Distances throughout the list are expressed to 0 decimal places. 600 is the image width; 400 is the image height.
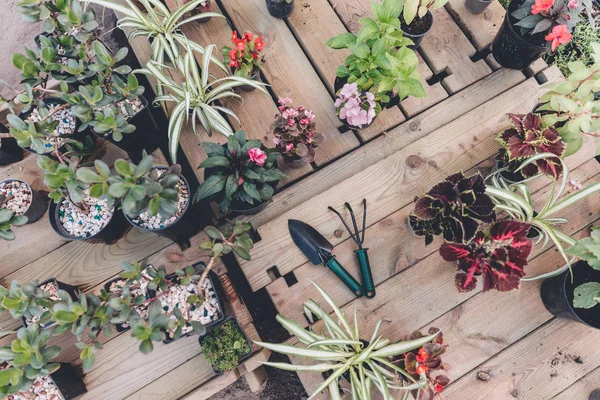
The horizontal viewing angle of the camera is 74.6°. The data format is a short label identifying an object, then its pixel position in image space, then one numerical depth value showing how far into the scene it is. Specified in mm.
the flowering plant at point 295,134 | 1401
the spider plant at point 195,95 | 1469
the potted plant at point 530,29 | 1379
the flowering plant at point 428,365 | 1170
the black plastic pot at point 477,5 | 1720
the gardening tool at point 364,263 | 1399
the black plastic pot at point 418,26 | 1642
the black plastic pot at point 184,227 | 1410
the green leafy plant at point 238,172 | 1330
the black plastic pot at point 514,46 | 1546
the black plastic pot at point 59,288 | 1335
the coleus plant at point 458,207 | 1186
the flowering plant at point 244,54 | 1529
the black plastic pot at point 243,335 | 1340
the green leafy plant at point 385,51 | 1359
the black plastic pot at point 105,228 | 1432
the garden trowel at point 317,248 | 1392
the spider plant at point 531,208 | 1258
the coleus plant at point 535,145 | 1324
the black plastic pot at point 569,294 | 1282
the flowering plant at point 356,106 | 1450
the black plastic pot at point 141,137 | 1542
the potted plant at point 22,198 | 1473
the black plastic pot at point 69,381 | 1276
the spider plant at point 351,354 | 1198
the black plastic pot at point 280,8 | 1667
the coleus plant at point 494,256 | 1127
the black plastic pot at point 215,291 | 1322
